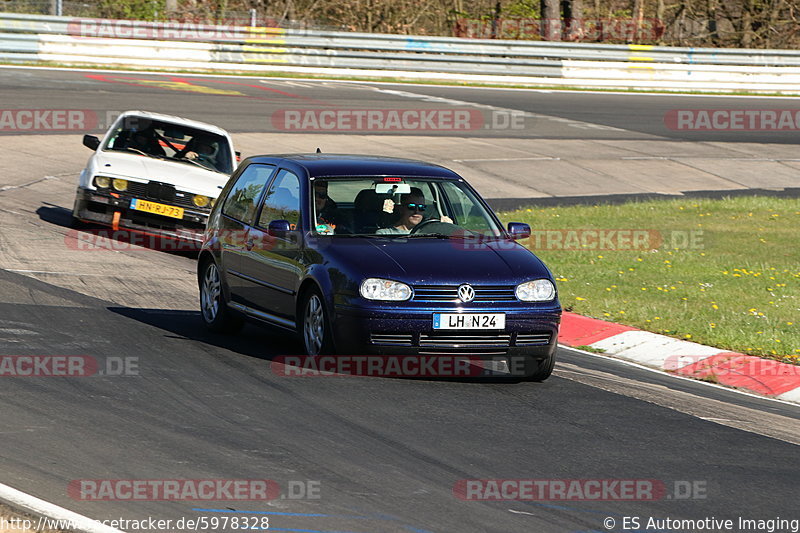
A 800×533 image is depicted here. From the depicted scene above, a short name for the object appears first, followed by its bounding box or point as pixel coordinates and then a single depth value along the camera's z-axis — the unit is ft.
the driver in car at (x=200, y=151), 108.78
